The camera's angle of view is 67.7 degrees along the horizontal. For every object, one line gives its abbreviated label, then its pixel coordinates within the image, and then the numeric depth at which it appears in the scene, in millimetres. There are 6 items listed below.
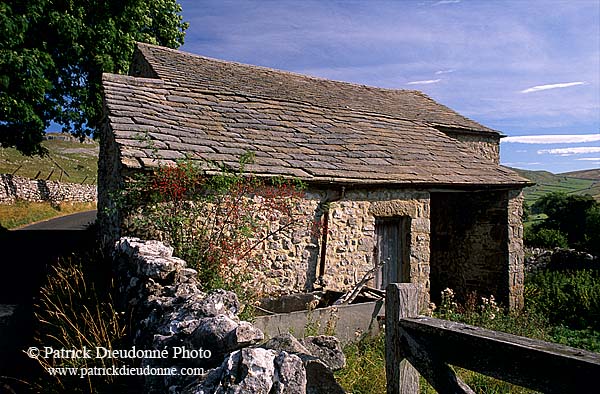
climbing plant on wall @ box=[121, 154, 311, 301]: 6324
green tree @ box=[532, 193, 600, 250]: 21562
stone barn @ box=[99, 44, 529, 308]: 7844
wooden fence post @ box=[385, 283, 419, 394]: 3109
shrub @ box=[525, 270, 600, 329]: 10000
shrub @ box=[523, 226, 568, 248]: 18688
